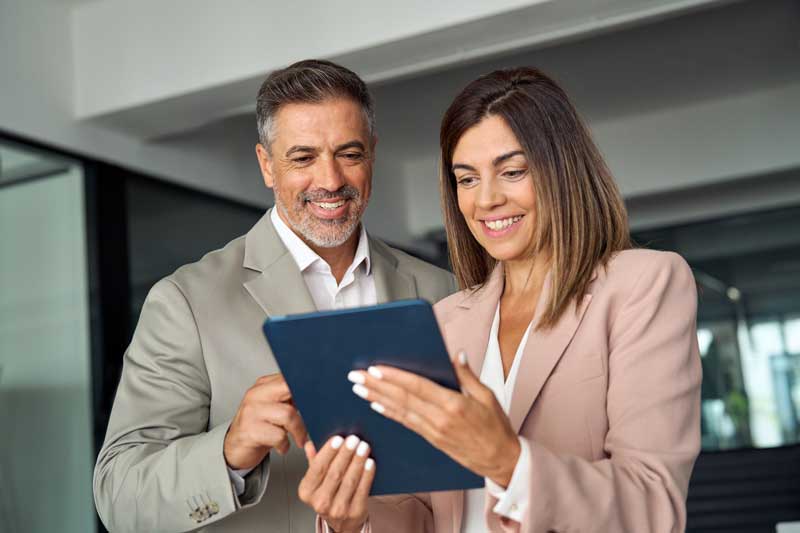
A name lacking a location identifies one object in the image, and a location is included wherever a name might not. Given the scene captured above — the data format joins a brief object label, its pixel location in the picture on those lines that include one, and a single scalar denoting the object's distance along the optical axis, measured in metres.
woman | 1.29
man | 1.88
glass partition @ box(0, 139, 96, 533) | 4.30
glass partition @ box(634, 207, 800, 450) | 6.77
